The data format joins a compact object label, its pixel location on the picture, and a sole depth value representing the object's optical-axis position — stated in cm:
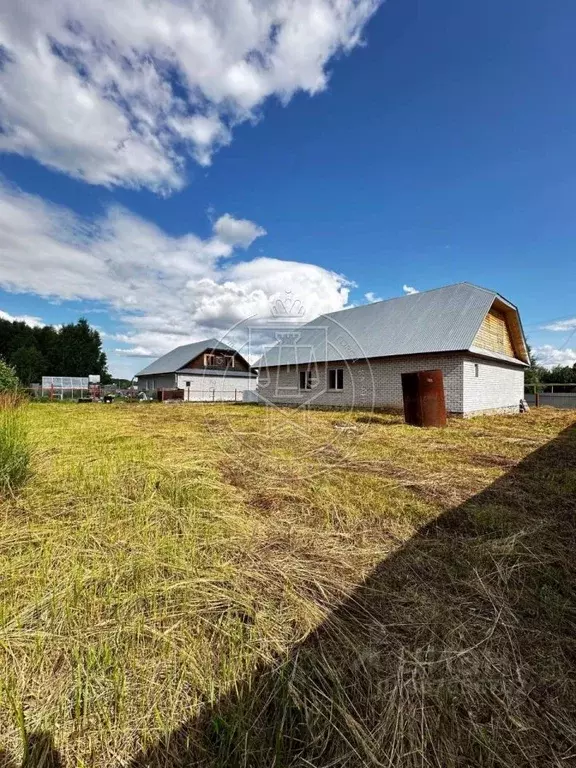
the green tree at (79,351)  5631
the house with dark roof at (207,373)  3272
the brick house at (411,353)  1287
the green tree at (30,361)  5041
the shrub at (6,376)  1516
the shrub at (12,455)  360
